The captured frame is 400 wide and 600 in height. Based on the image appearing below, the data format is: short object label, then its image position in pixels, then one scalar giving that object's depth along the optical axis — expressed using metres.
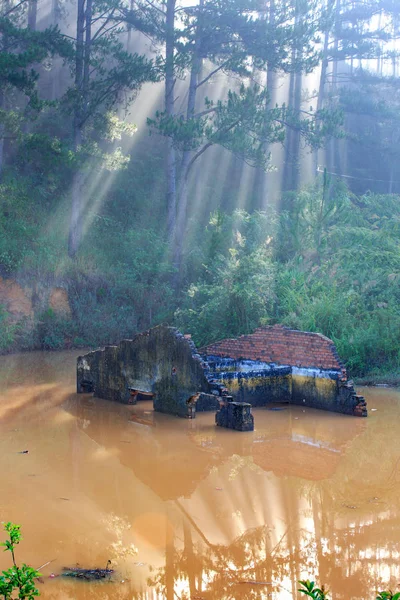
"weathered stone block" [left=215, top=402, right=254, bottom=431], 12.70
